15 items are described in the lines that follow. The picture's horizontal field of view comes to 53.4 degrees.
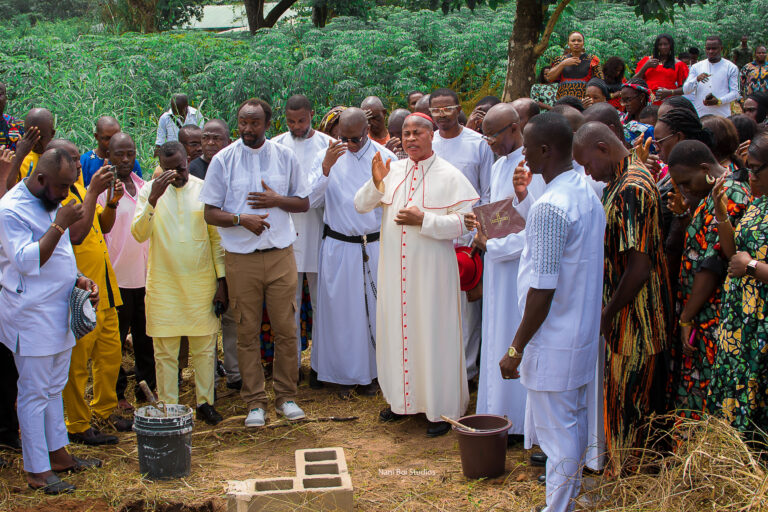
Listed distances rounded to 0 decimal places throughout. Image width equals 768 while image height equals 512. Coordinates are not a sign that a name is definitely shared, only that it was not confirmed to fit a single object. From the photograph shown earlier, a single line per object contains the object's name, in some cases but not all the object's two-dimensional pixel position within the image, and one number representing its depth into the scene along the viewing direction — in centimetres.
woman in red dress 1233
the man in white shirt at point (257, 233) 626
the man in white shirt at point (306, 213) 739
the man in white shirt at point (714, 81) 1209
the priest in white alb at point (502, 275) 565
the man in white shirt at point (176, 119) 1187
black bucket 532
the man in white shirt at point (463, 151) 684
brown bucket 515
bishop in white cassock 611
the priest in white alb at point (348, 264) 705
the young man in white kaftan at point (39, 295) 486
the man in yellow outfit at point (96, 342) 583
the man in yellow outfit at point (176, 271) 627
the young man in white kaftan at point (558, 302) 397
